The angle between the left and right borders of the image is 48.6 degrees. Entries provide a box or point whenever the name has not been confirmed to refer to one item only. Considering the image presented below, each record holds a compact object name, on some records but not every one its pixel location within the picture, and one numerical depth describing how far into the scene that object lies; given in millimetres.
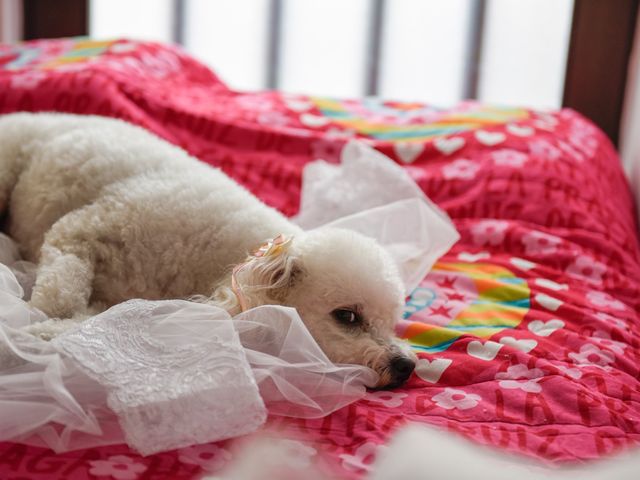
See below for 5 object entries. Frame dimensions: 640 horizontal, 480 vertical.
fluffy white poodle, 1206
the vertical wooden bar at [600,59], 2816
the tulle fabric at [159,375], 910
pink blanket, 1024
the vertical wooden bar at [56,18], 3332
